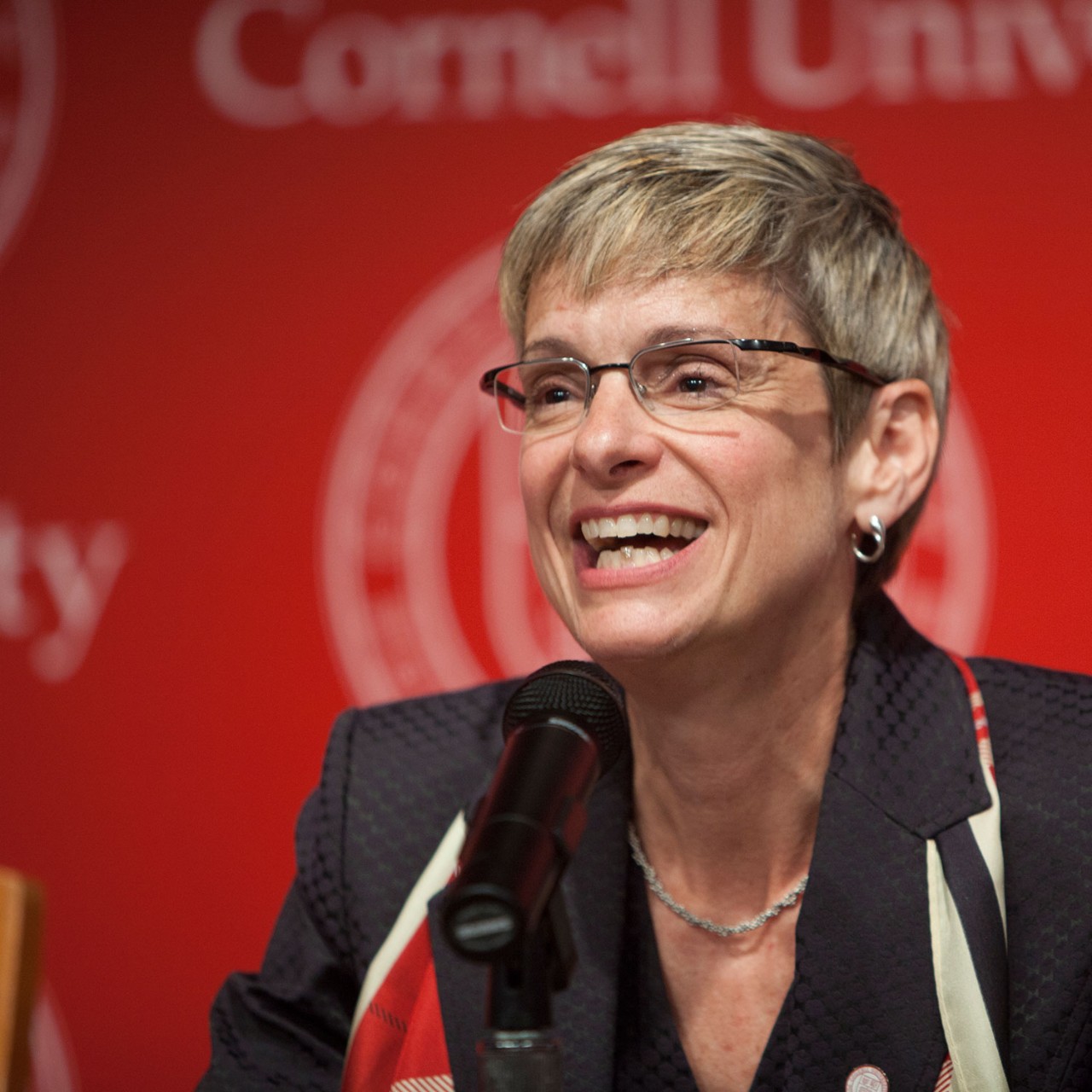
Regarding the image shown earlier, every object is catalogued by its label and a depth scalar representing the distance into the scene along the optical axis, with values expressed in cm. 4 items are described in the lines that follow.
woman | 356
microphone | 333
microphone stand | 334
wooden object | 345
